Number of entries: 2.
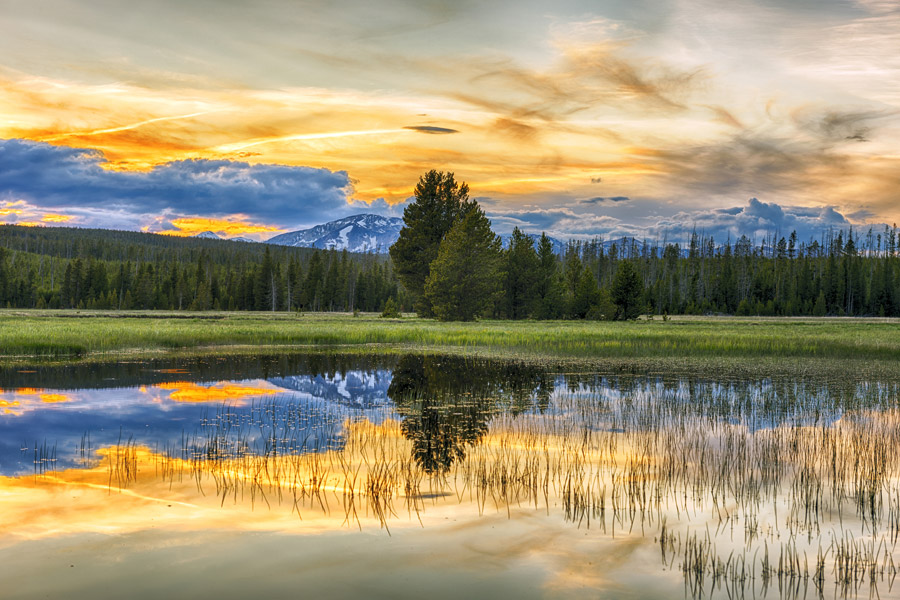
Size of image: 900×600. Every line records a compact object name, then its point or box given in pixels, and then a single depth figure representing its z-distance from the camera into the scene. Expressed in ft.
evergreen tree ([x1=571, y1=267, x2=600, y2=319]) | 242.78
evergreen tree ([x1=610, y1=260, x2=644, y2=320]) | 235.20
